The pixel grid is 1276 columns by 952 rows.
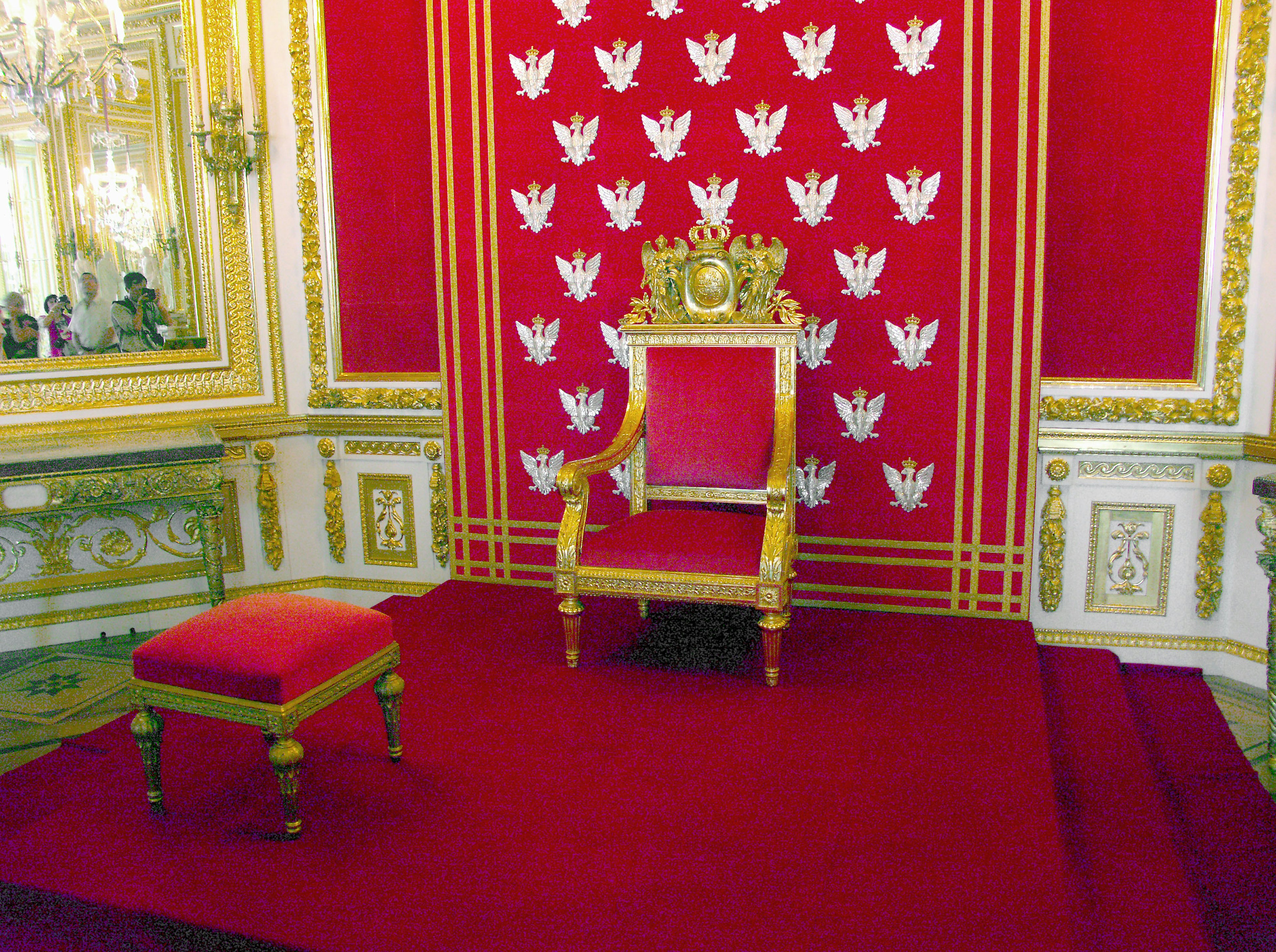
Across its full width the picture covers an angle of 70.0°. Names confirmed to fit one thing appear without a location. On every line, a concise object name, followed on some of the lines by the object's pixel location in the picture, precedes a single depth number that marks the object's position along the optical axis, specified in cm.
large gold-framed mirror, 363
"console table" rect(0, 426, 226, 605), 323
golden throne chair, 290
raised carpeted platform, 175
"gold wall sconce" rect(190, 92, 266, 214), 383
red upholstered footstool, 197
